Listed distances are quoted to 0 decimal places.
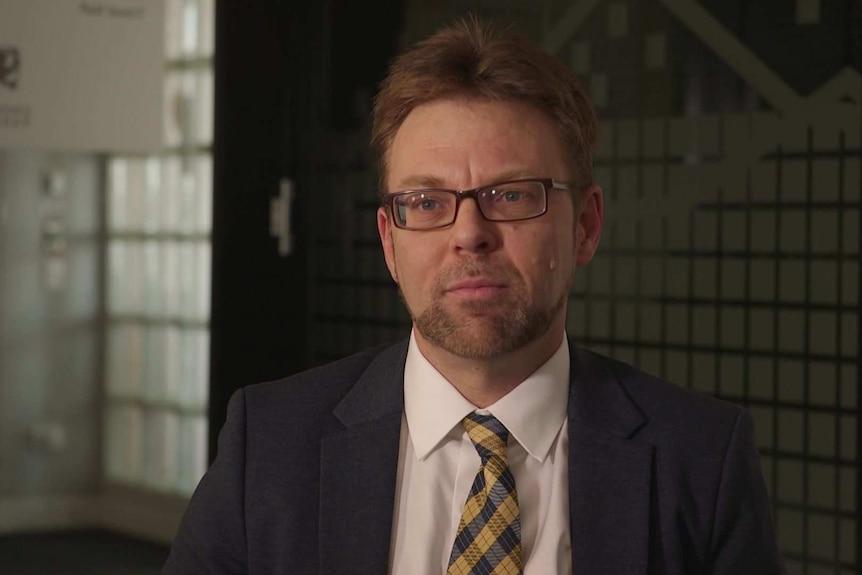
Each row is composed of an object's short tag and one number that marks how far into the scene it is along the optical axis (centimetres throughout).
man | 194
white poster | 311
